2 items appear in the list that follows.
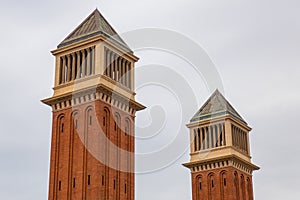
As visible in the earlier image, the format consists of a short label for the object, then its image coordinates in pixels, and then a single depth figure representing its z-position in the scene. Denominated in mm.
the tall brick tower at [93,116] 52562
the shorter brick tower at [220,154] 75562
